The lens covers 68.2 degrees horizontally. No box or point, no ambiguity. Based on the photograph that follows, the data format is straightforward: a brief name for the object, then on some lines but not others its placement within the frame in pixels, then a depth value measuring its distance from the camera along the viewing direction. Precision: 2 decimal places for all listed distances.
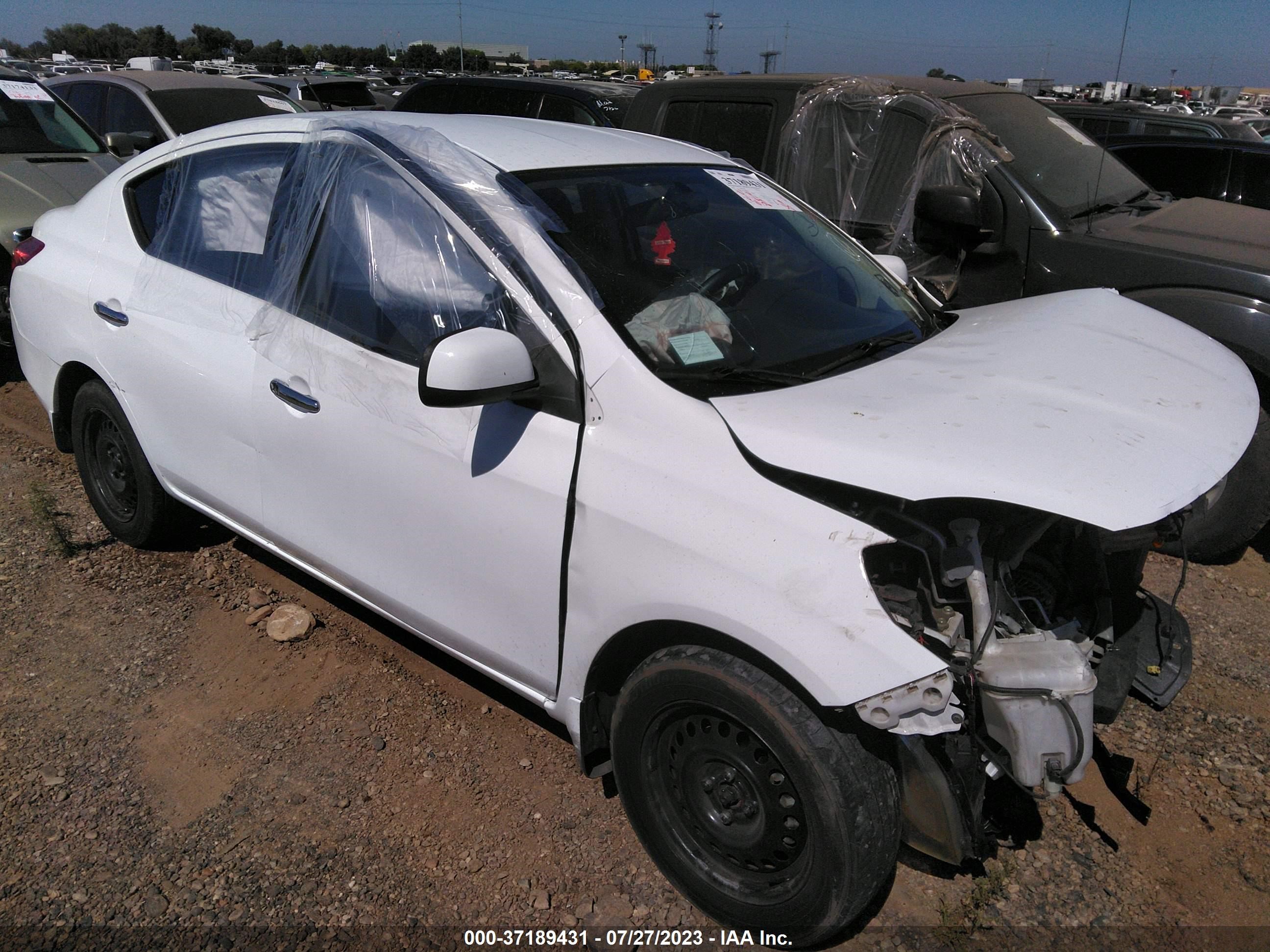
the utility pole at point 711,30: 42.22
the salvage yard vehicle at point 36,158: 6.17
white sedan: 1.97
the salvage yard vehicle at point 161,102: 8.34
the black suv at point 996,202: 3.97
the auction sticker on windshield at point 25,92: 7.10
